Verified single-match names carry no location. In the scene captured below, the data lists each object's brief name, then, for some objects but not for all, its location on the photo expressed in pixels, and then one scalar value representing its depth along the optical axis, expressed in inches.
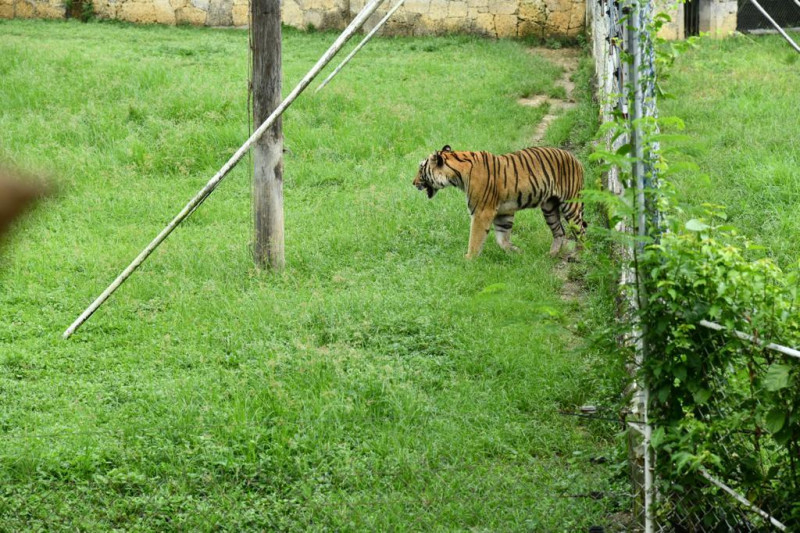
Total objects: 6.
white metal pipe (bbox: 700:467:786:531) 277.7
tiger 671.1
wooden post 634.2
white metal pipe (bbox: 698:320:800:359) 265.9
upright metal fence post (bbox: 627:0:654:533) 311.9
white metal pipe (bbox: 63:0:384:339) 456.1
